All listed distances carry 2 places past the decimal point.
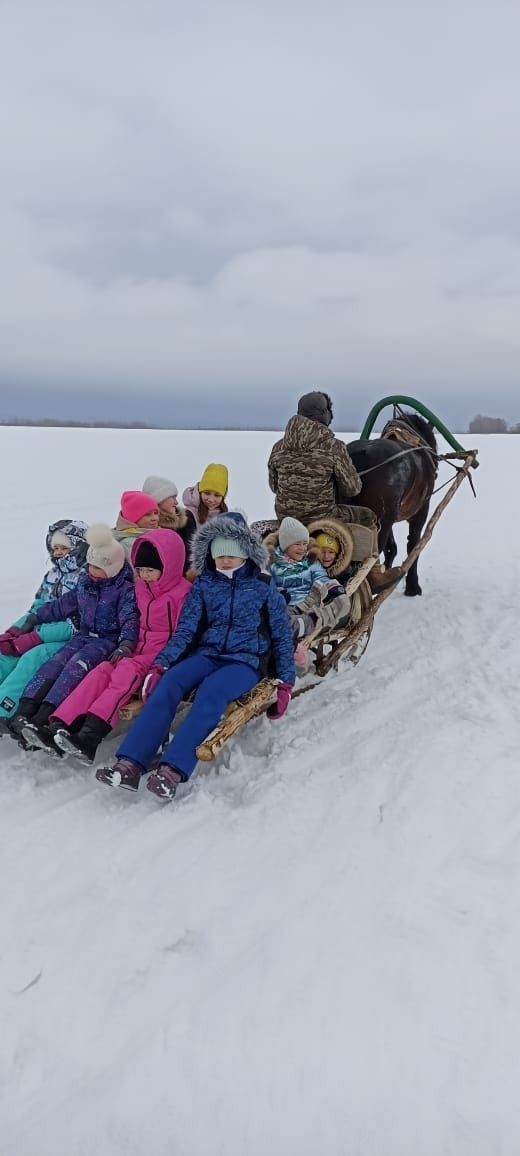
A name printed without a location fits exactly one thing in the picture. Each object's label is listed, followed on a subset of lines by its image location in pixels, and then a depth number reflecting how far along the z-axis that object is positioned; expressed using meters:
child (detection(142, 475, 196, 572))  4.78
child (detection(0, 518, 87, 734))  3.69
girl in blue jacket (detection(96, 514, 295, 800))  3.39
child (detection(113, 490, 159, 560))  4.27
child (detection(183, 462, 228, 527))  4.96
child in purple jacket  3.56
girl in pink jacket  3.37
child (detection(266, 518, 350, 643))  4.32
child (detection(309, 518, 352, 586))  4.89
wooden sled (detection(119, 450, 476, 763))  3.43
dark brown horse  6.06
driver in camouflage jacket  5.01
